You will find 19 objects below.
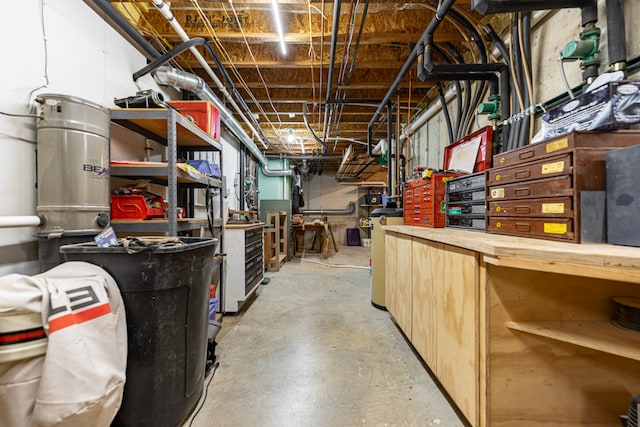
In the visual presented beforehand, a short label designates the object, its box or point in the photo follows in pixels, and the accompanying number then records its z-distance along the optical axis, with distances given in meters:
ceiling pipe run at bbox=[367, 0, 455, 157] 1.47
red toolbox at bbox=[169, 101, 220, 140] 2.00
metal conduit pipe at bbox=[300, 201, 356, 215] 7.87
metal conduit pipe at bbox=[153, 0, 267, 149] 1.60
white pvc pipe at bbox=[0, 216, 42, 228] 0.99
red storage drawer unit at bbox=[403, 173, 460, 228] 1.74
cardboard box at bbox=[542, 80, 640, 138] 0.82
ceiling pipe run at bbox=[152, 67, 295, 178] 2.06
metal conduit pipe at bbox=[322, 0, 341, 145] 1.59
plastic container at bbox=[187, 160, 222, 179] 2.03
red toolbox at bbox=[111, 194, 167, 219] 1.48
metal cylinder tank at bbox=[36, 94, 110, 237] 1.14
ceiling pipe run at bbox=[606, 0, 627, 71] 1.02
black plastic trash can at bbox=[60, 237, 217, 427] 0.95
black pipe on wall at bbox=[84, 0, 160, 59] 1.56
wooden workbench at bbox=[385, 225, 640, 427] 0.95
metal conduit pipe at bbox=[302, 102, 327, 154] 3.27
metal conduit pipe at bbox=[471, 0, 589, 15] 1.17
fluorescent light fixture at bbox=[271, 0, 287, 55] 1.60
